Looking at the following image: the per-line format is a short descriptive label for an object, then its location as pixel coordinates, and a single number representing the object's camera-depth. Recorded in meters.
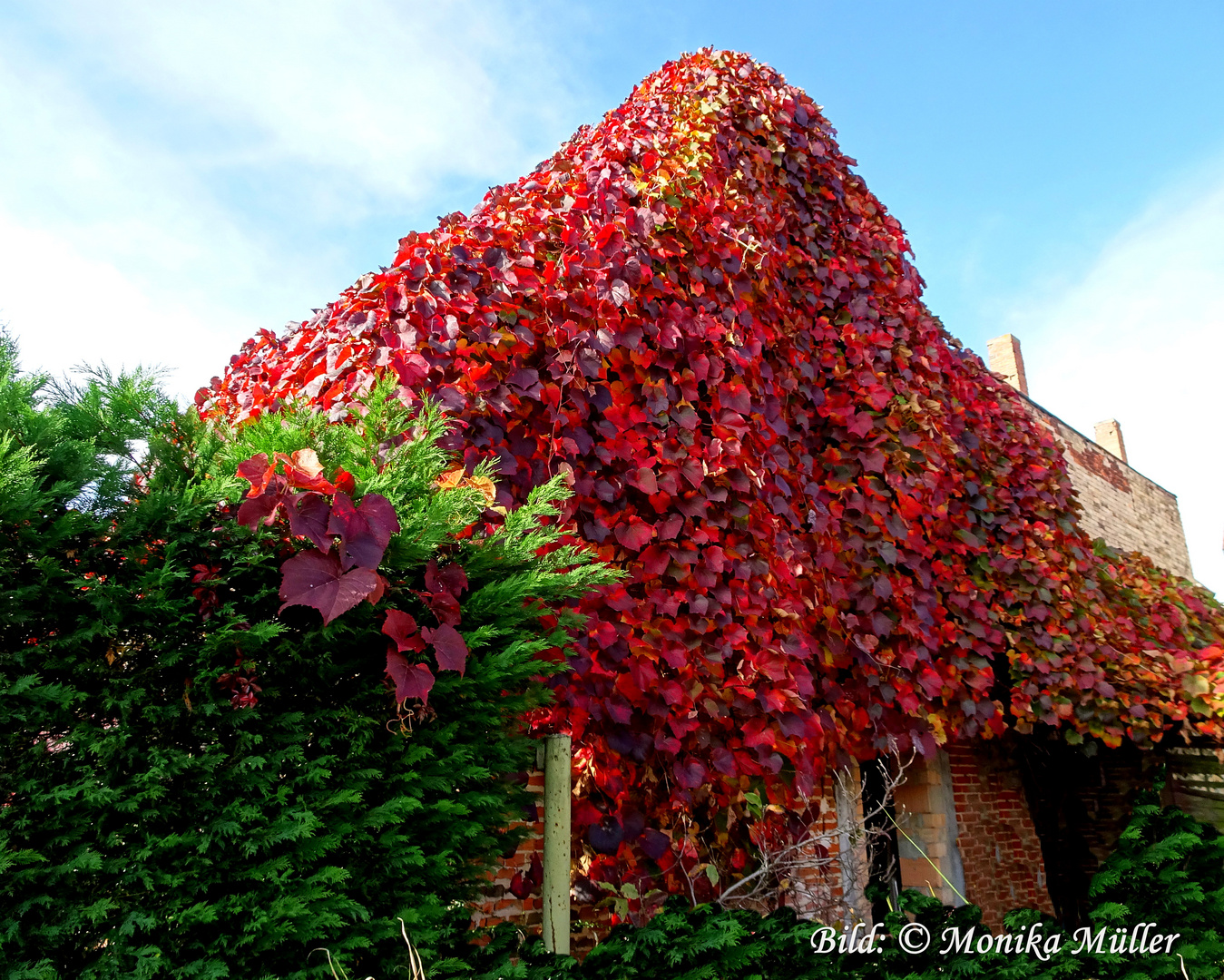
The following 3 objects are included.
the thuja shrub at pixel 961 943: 2.56
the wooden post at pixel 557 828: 3.01
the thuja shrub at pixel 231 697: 1.78
